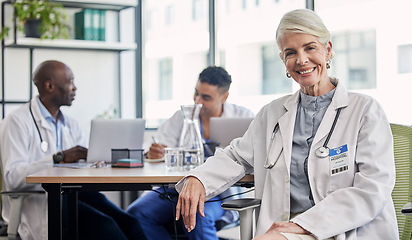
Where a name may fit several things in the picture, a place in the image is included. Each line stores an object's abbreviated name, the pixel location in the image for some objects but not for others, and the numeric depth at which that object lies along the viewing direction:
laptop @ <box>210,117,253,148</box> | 2.96
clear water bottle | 2.69
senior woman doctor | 1.89
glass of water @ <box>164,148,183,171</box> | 2.66
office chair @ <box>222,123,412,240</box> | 2.13
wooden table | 2.36
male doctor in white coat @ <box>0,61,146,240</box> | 2.95
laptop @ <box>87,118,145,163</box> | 3.04
